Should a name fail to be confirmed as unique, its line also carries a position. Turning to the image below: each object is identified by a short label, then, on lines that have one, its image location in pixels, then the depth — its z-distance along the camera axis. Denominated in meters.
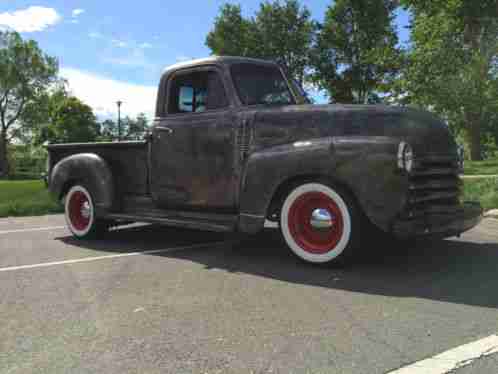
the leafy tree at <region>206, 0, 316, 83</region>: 39.25
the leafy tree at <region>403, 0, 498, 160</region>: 18.78
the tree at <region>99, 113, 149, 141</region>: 61.12
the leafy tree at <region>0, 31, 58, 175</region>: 51.44
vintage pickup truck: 4.02
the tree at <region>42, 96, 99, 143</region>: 54.75
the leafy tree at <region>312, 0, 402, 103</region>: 36.09
